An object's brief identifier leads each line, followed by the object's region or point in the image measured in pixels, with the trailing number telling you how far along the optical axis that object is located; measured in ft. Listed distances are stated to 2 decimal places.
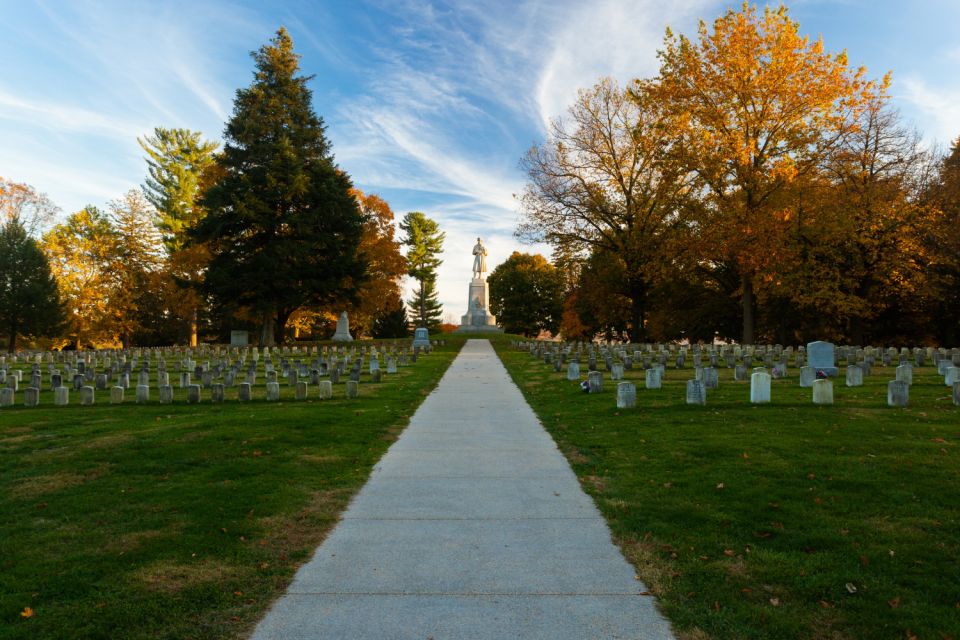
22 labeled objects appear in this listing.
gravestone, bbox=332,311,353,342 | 133.40
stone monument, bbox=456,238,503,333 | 161.35
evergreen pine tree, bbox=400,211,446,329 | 228.02
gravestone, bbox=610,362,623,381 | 51.24
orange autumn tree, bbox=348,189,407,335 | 122.69
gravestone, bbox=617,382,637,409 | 35.83
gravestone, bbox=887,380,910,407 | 33.81
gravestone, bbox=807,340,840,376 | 51.03
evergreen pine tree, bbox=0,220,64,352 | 117.29
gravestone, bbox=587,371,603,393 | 43.12
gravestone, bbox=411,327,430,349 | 100.67
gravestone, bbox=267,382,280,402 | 41.04
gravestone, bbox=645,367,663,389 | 43.52
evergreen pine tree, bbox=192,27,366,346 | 103.81
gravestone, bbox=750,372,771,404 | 35.40
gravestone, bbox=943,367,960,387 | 40.66
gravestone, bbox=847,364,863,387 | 42.78
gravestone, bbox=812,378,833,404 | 34.63
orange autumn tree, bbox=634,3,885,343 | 82.48
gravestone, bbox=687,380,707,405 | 35.65
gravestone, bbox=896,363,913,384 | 41.83
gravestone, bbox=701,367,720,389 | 44.01
